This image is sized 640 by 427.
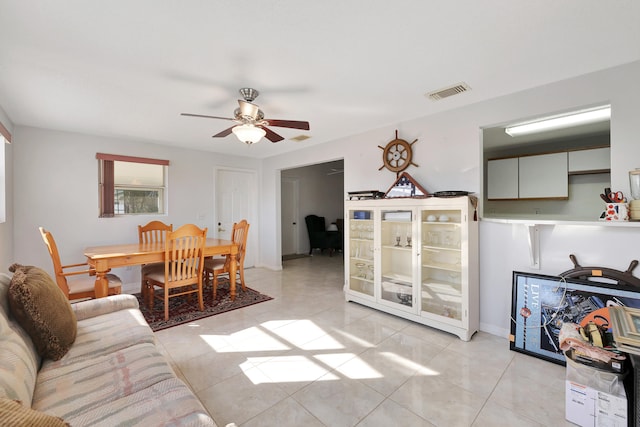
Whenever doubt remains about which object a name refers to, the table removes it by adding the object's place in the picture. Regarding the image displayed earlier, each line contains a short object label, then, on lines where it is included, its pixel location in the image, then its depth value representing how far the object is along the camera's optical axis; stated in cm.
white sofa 101
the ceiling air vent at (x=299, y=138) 405
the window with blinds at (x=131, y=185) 397
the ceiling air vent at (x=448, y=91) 239
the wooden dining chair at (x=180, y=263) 298
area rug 298
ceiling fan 235
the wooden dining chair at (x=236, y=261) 366
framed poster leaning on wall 203
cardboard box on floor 149
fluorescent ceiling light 252
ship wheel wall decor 325
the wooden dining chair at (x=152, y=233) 361
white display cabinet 264
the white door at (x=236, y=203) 515
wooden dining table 274
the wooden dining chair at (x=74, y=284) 268
